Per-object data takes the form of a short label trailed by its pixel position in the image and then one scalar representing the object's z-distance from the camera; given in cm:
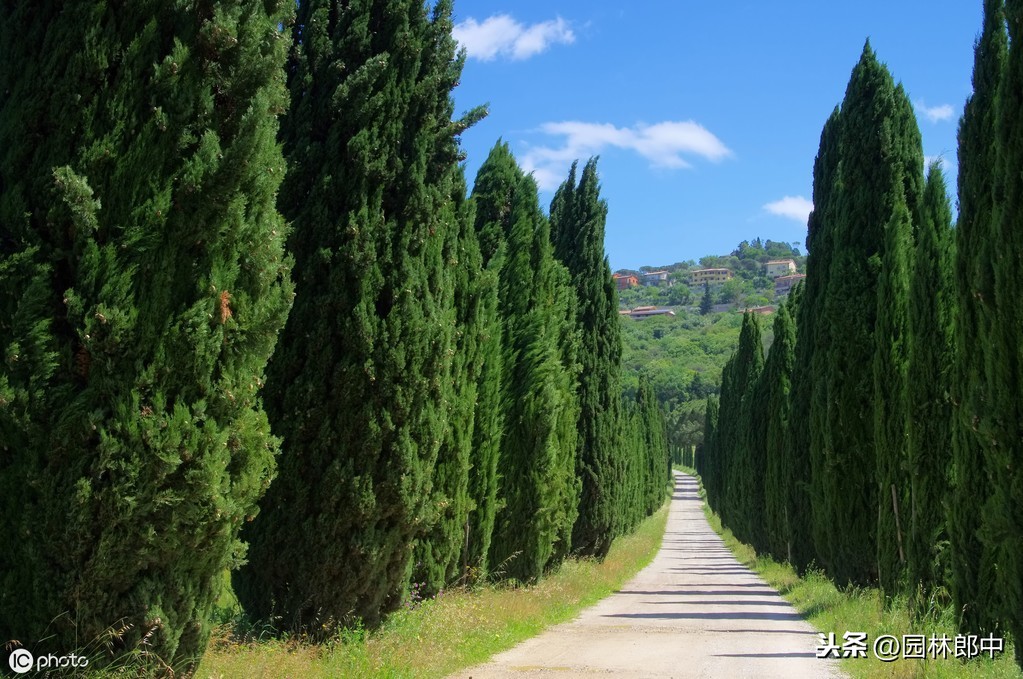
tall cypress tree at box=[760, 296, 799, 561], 2458
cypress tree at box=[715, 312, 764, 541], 3356
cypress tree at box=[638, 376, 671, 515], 4828
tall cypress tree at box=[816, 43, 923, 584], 1469
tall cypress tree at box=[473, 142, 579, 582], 1550
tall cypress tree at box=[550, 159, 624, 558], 2142
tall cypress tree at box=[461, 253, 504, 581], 1325
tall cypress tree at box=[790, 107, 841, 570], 1580
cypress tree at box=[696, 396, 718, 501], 5784
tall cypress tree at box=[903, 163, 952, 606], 1038
